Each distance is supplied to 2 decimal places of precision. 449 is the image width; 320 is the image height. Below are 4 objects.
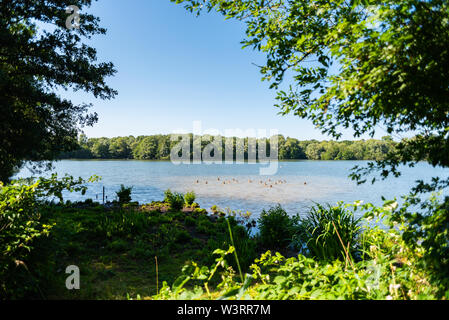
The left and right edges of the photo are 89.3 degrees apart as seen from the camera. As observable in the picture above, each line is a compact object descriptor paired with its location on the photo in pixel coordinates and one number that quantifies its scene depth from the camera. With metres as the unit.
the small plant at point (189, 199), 12.12
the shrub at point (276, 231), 6.16
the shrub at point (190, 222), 8.18
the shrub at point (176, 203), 10.84
